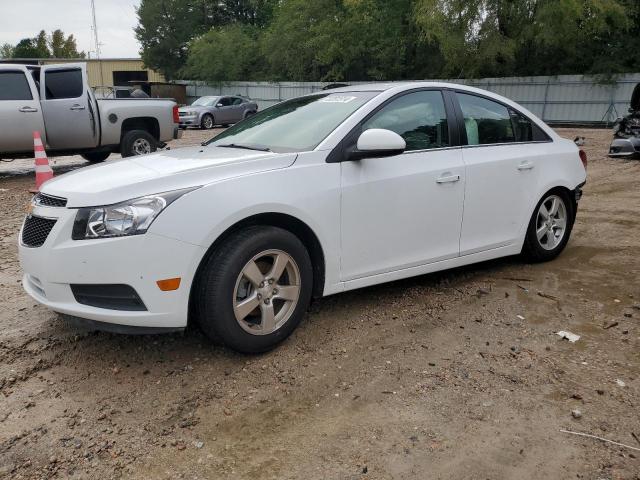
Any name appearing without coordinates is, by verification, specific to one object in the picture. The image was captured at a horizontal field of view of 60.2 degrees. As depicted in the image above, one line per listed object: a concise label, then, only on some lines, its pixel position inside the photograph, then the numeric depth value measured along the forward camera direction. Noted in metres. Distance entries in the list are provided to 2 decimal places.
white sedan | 2.90
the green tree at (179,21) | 53.81
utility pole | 54.43
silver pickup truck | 9.52
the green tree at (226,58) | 42.41
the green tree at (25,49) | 62.38
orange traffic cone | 7.29
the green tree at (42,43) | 69.46
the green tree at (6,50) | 70.41
